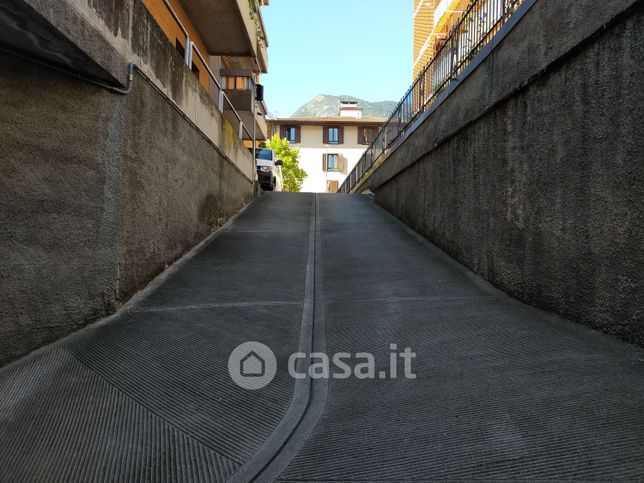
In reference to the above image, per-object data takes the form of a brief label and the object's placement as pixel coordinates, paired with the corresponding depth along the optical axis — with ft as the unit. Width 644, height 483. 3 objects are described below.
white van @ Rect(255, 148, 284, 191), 60.75
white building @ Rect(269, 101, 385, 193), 139.54
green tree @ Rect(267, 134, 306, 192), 115.98
